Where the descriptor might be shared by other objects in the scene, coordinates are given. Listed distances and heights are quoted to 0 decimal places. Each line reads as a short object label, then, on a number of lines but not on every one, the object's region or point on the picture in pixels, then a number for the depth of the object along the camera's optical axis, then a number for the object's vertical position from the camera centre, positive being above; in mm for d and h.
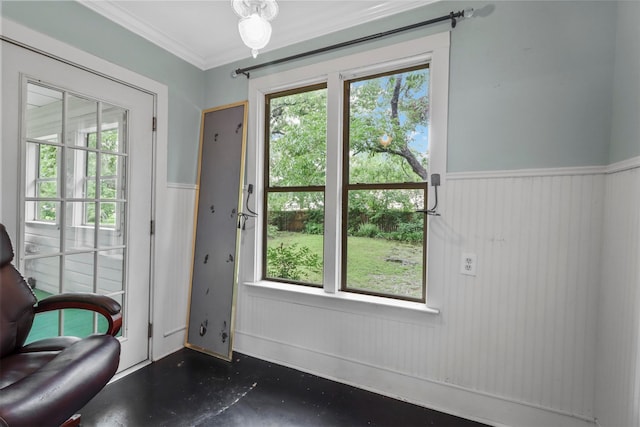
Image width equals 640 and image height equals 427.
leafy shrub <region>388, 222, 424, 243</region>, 1936 -130
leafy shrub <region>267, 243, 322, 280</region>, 2309 -427
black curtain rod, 1719 +1193
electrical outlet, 1706 -292
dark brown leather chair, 841 -589
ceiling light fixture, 1201 +807
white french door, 1579 +131
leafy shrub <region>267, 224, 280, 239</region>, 2449 -175
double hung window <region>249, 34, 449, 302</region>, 1915 +340
